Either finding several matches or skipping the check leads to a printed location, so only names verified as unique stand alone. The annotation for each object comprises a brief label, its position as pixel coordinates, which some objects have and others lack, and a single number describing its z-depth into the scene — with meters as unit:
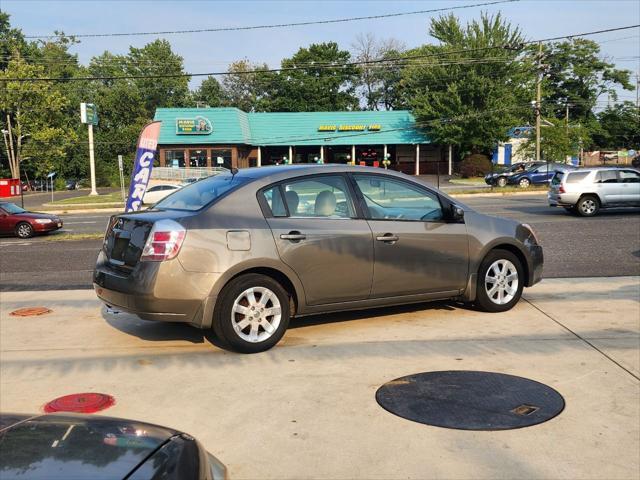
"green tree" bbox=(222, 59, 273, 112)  91.19
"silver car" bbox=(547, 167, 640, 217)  19.42
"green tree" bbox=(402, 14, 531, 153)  52.28
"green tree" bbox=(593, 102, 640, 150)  81.00
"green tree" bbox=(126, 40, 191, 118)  90.69
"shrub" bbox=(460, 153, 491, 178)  53.66
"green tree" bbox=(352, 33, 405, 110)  84.69
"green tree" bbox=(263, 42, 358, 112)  81.62
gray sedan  5.43
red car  19.75
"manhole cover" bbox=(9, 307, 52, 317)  7.37
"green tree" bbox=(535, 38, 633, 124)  80.50
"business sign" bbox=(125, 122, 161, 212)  11.41
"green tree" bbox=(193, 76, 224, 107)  93.81
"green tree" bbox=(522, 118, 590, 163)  45.06
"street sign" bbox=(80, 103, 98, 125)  49.59
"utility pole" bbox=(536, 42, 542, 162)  42.33
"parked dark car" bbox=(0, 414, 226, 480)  1.85
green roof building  55.62
